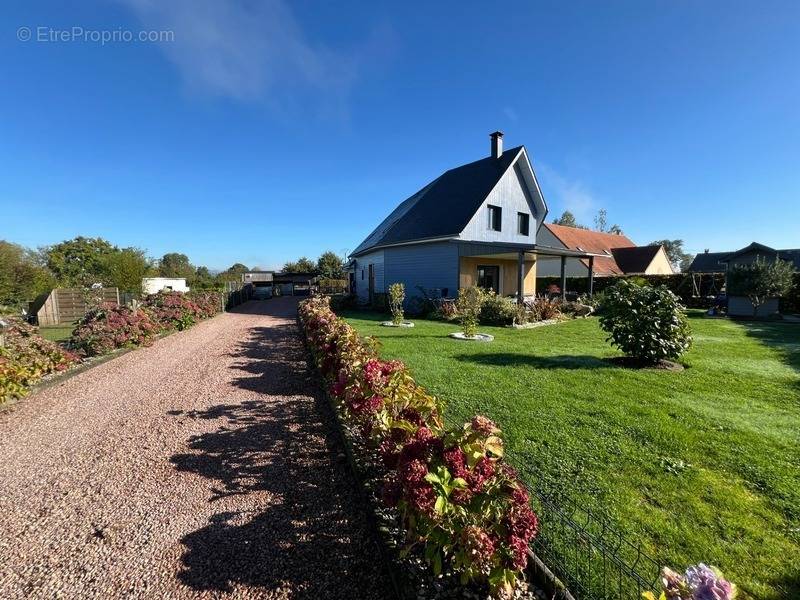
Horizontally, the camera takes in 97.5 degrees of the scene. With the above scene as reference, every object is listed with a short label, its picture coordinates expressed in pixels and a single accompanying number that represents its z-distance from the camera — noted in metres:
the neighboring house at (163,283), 26.34
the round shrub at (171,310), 11.65
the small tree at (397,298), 12.60
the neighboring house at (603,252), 28.22
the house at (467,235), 16.19
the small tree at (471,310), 9.88
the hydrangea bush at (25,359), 5.23
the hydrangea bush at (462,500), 1.77
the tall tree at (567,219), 62.22
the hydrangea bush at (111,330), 8.24
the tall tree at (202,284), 24.32
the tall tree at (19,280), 15.74
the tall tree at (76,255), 42.54
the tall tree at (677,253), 79.75
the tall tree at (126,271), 21.12
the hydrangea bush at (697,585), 1.17
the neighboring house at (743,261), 14.45
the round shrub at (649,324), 6.49
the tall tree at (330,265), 52.34
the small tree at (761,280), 13.63
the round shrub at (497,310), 12.93
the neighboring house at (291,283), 42.92
